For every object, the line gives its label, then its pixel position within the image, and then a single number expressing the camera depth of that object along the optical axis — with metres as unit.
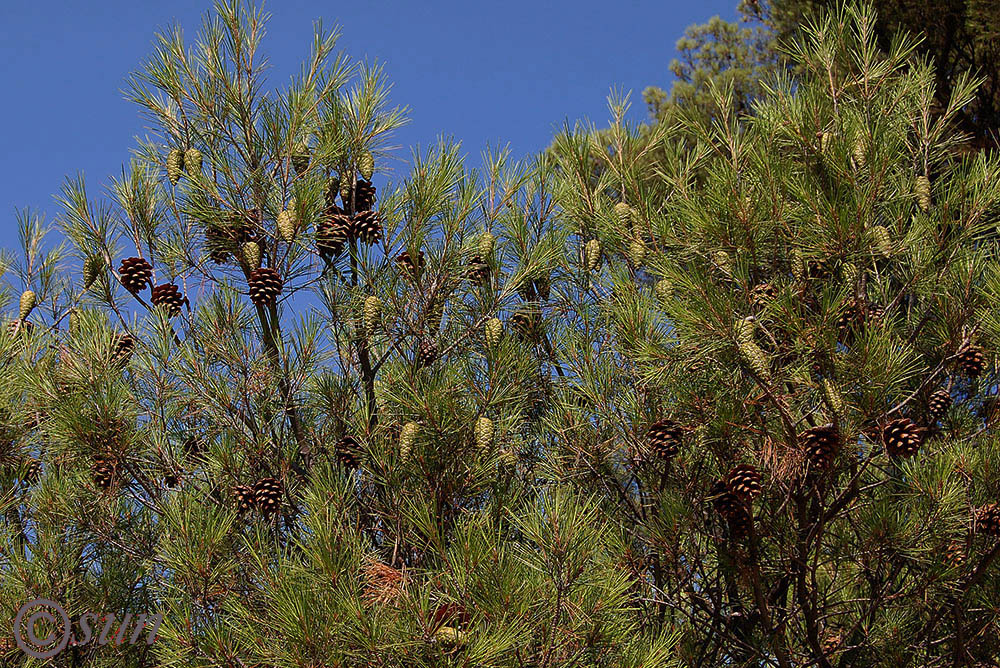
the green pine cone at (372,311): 2.41
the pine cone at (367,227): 2.55
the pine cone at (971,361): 2.27
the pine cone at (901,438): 2.05
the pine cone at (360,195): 2.65
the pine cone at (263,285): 2.47
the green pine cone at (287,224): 2.50
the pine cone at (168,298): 2.64
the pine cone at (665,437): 2.30
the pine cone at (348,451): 2.48
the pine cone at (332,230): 2.55
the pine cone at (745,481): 2.17
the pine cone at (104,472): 2.29
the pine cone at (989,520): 2.17
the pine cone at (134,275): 2.70
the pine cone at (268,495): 2.30
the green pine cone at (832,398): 2.06
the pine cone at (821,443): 2.07
